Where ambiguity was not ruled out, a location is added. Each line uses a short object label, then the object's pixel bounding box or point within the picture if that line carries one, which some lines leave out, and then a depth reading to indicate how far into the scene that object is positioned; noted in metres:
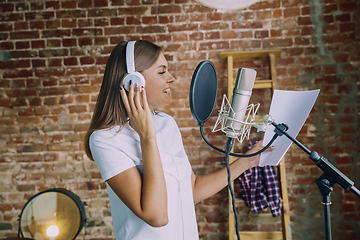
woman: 0.85
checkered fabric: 1.94
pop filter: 0.78
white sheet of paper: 0.81
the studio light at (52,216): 1.78
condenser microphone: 0.77
